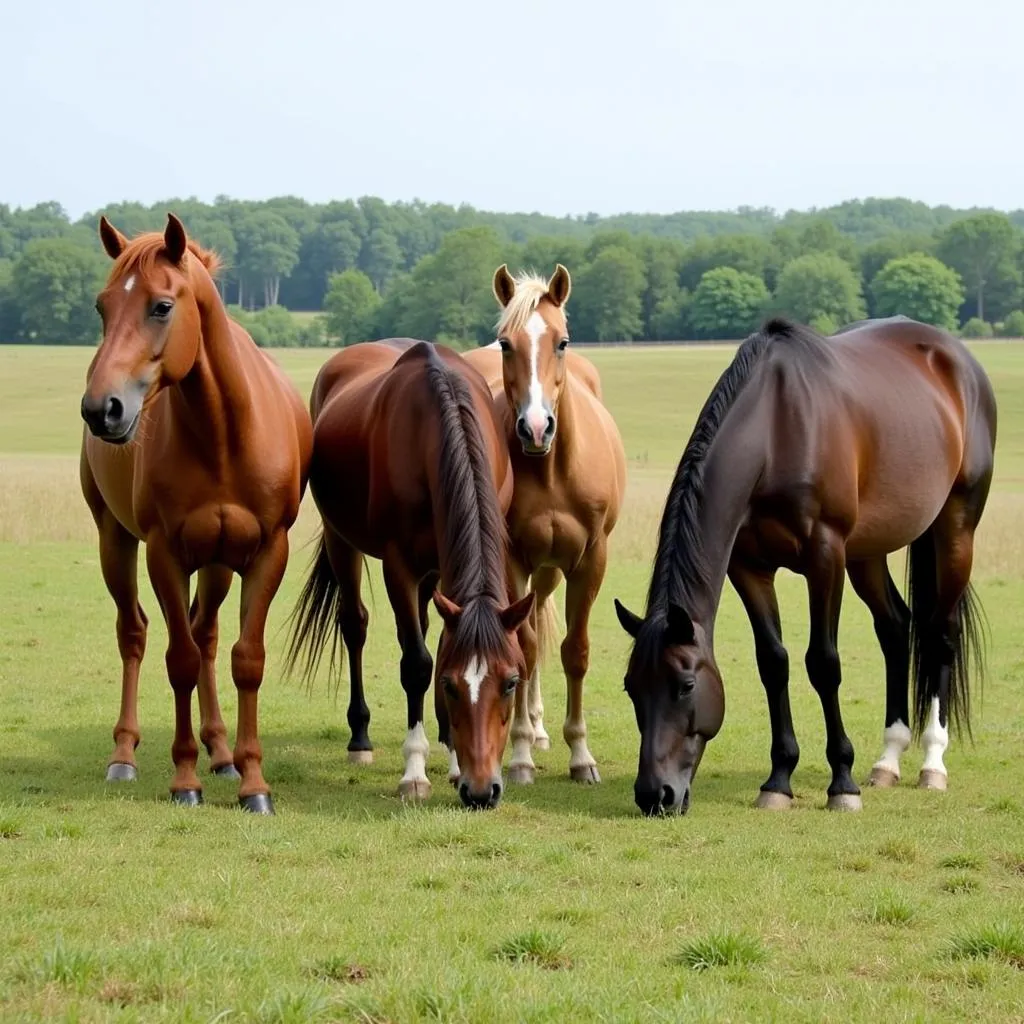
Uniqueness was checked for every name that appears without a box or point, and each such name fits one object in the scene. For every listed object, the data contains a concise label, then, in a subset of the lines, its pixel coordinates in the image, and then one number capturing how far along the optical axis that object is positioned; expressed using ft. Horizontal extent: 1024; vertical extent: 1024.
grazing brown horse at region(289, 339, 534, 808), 21.90
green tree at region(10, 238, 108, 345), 269.79
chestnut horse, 22.30
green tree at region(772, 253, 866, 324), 283.59
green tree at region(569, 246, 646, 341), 290.97
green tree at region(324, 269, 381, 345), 291.38
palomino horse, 25.90
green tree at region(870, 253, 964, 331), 289.74
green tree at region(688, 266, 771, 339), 299.17
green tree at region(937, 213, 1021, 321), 315.58
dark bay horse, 22.97
